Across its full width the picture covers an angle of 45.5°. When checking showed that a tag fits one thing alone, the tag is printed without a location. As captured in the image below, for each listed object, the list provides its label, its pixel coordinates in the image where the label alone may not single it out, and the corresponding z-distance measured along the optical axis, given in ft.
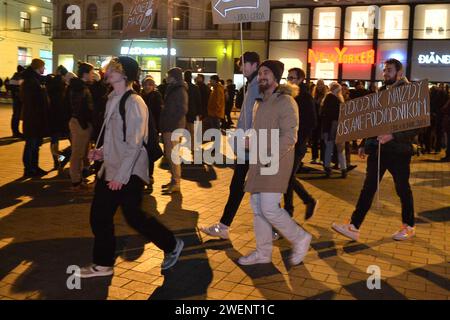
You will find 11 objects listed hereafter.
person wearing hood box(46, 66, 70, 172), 32.45
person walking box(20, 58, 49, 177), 30.63
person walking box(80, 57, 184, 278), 14.64
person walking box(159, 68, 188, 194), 27.12
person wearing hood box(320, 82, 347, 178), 34.60
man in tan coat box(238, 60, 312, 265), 15.71
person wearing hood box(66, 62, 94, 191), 25.50
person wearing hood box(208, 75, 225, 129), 48.32
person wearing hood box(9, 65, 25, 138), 47.21
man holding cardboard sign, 19.29
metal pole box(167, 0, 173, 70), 55.81
